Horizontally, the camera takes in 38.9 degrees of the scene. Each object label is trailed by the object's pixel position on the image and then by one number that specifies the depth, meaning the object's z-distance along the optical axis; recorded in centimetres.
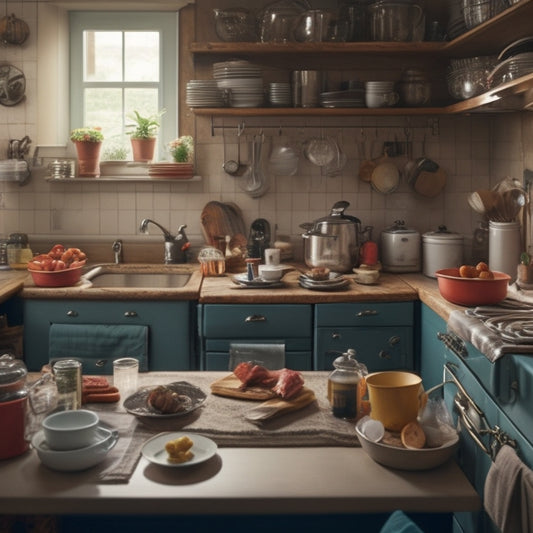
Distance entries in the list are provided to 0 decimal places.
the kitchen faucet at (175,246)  432
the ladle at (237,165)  436
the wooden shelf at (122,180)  429
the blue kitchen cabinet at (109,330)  361
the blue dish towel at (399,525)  117
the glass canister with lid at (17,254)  418
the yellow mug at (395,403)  173
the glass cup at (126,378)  212
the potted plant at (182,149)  429
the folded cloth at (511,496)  165
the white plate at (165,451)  162
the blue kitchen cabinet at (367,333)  362
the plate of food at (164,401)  190
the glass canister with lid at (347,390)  190
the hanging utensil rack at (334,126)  434
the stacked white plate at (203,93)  409
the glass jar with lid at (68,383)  192
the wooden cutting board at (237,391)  203
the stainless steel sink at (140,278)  424
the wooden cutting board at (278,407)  188
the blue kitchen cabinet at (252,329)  360
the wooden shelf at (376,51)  367
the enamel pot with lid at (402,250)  414
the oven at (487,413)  193
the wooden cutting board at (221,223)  436
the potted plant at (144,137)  438
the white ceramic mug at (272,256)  406
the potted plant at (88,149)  430
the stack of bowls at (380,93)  402
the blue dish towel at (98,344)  360
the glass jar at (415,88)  410
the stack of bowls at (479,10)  344
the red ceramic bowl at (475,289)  286
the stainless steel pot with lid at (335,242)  402
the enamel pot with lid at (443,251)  393
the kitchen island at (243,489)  148
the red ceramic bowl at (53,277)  367
